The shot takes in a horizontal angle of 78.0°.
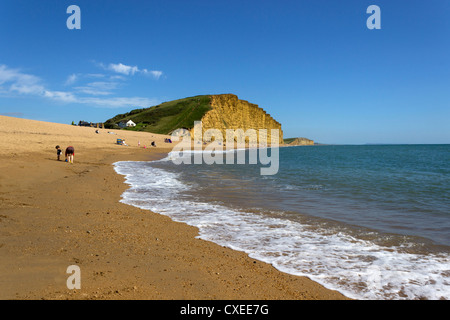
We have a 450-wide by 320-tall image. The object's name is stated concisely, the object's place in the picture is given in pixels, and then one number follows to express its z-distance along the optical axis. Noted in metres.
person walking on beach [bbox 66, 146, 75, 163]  19.31
